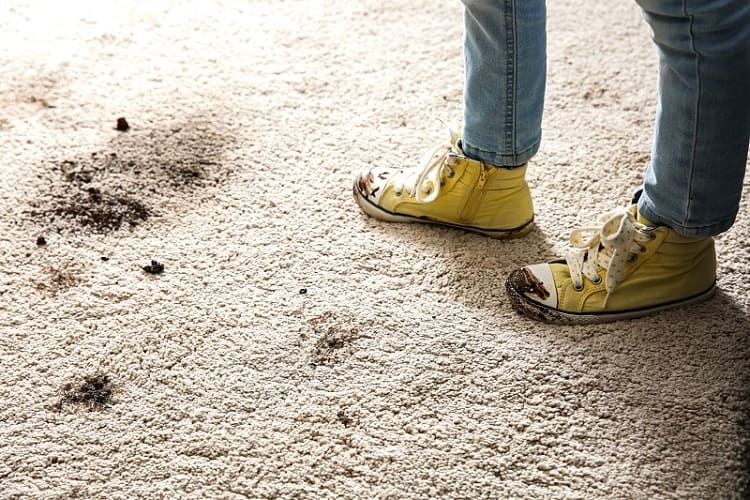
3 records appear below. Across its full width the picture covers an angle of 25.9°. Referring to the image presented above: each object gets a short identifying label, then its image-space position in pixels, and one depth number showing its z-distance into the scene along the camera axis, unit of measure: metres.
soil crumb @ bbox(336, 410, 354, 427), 1.50
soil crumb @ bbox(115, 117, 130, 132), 1.85
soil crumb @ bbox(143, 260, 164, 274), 1.65
